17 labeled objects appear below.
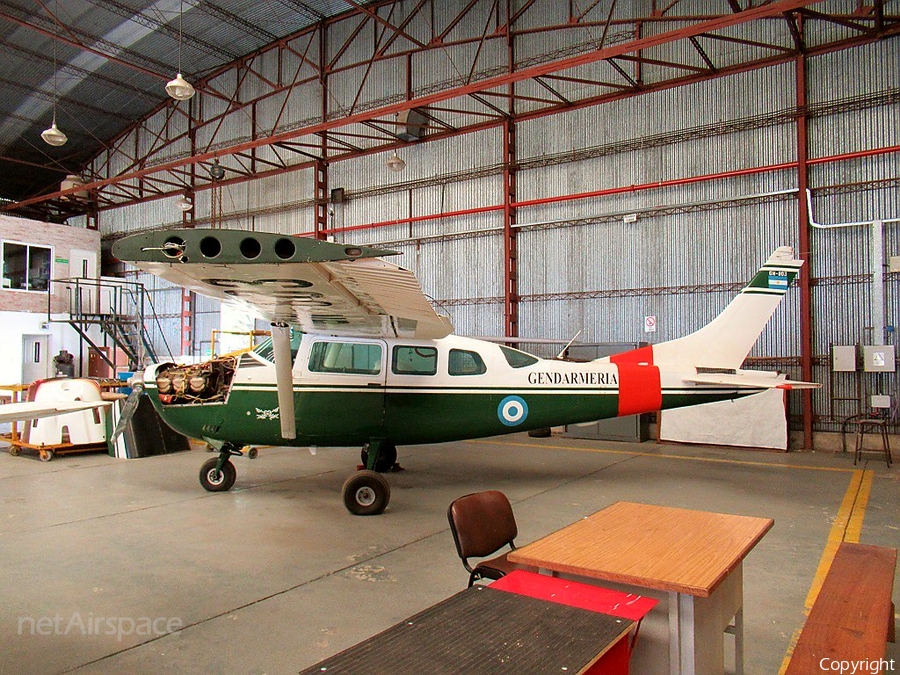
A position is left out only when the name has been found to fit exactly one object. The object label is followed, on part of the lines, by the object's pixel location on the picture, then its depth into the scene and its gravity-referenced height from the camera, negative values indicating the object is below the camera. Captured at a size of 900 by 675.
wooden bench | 2.39 -1.23
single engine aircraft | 6.73 -0.42
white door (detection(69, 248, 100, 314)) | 20.23 +2.19
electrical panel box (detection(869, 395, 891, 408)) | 9.73 -0.90
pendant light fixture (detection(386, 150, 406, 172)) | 14.05 +4.38
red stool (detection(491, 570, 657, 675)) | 1.87 -0.88
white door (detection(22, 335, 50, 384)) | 19.06 -0.21
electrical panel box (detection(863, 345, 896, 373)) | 9.76 -0.21
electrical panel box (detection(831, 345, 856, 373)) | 10.06 -0.20
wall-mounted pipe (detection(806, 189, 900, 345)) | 10.05 +1.17
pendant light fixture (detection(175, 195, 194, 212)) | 18.42 +4.55
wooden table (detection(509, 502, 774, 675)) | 2.26 -0.86
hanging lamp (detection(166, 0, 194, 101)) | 10.94 +4.80
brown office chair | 3.20 -1.00
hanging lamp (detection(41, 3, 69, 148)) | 13.78 +4.98
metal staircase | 18.72 +1.21
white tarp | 10.59 -1.39
